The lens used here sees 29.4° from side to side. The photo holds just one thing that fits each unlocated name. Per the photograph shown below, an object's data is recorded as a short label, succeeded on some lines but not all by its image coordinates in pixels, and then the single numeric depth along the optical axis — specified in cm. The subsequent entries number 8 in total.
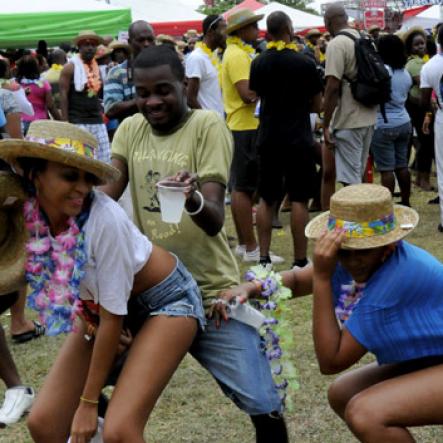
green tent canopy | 1778
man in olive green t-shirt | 318
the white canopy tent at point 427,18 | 3331
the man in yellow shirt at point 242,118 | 737
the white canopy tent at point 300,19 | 2903
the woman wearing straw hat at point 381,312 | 288
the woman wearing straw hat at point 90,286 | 285
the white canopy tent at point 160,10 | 2598
